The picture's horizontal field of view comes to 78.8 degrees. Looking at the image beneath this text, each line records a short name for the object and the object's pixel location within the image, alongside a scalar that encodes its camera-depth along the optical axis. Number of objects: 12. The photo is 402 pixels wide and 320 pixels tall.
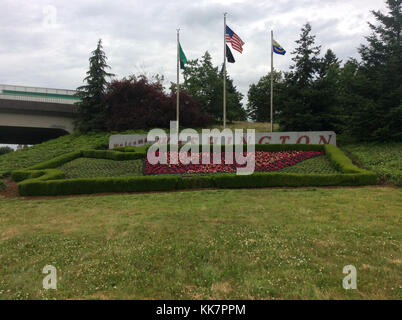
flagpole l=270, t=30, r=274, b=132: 19.52
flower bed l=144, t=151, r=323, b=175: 12.09
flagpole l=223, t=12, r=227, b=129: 17.29
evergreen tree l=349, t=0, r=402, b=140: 16.03
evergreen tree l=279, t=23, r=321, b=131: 20.83
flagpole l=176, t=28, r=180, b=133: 17.88
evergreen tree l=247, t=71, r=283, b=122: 36.63
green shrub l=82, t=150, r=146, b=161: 14.88
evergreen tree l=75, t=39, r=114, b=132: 24.89
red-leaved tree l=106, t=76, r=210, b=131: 24.36
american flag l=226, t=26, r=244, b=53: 16.39
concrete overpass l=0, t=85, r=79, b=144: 24.39
